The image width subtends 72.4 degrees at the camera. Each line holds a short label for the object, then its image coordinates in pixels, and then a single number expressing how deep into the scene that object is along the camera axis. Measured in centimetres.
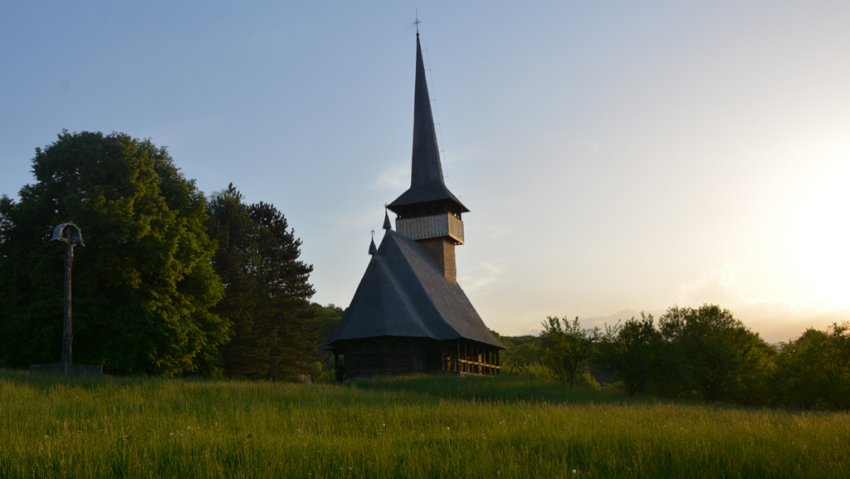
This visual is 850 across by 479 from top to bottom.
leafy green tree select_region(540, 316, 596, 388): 2933
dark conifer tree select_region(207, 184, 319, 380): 3669
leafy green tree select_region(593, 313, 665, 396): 2831
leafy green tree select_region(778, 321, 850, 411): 3019
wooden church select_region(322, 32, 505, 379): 2873
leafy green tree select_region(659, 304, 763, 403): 3312
